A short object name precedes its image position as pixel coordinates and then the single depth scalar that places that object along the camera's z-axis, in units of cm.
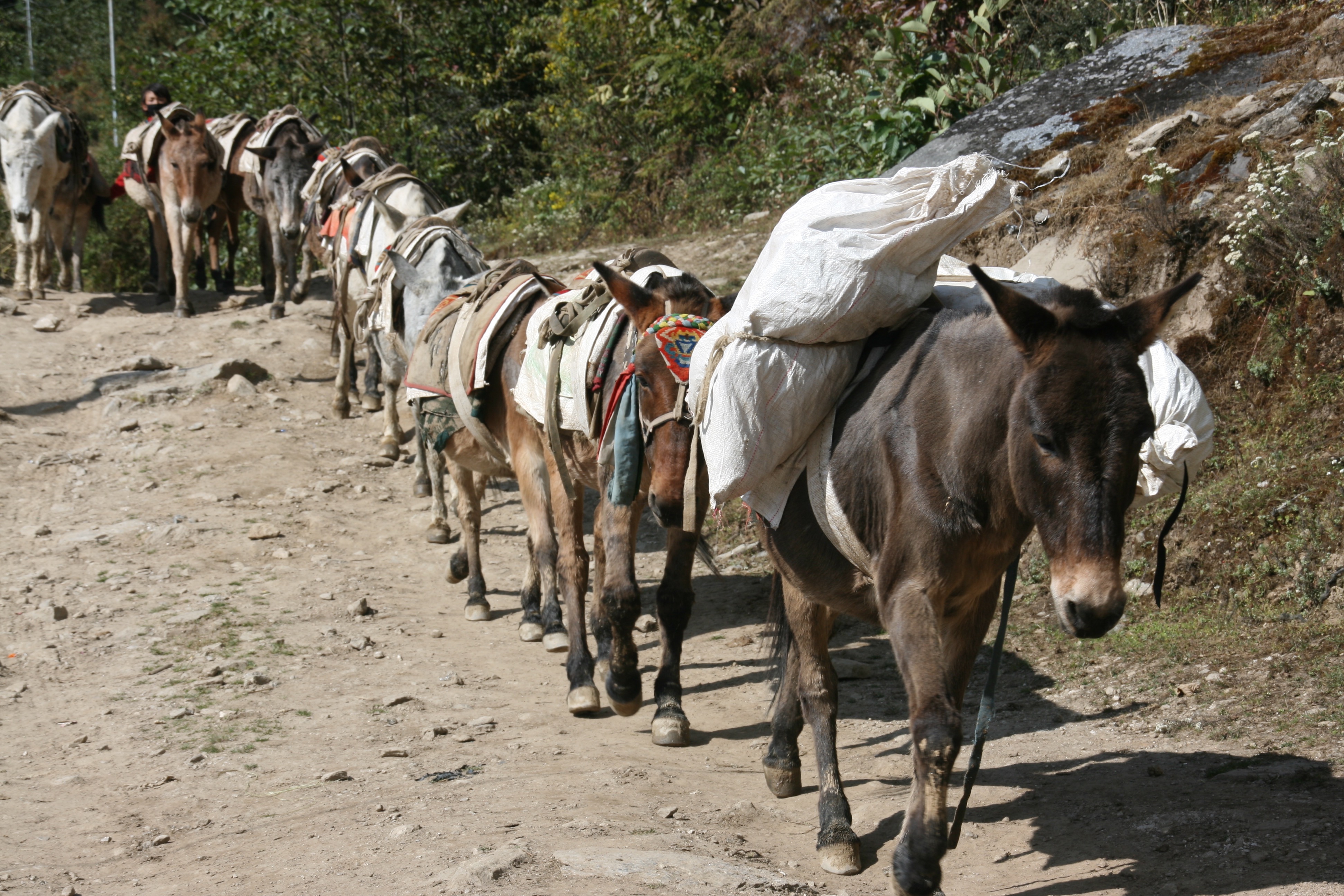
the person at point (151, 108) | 1549
